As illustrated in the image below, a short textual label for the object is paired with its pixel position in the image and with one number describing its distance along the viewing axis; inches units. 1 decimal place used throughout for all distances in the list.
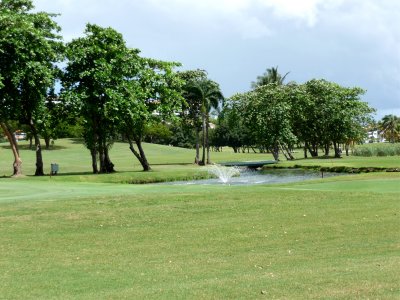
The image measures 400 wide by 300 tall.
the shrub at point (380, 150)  3313.7
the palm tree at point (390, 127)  6835.6
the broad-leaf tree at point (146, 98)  1803.6
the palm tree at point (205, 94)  2928.2
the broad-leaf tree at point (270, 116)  2906.0
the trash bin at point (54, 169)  1906.3
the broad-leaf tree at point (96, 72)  1742.1
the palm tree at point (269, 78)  3725.4
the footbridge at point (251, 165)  2551.7
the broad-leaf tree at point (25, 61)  1539.1
